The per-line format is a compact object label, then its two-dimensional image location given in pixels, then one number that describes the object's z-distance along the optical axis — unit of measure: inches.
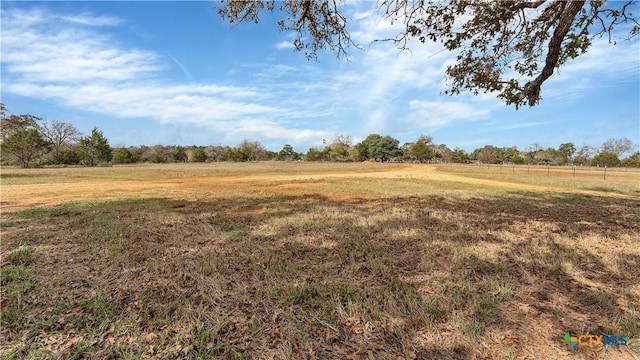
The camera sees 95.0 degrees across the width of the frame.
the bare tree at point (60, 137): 2472.9
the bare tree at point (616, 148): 3513.8
